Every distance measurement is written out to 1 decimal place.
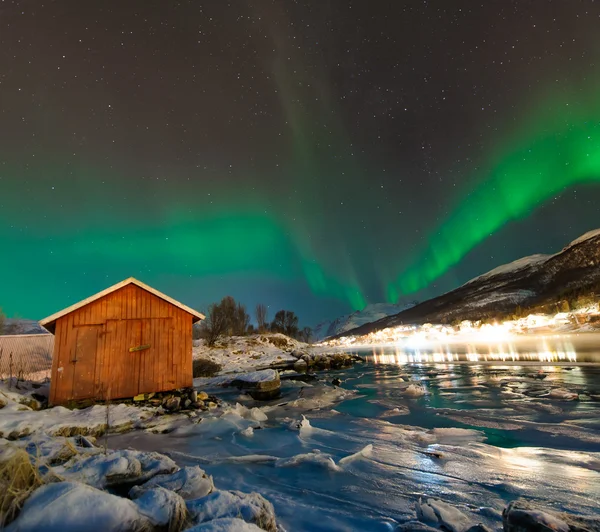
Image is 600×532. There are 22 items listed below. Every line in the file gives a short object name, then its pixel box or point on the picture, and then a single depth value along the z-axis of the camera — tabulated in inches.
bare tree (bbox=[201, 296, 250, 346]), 2045.3
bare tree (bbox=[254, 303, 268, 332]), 4084.2
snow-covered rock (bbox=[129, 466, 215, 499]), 144.7
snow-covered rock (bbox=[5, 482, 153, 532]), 95.2
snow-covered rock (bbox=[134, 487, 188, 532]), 109.5
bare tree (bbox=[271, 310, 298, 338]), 4490.7
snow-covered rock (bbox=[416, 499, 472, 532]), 140.7
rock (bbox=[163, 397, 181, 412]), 501.3
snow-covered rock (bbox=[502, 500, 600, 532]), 114.7
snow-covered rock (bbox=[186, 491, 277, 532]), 120.0
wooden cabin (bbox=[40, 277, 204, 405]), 503.2
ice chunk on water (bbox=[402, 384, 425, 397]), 589.4
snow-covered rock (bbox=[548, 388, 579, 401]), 440.8
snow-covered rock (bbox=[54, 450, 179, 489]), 147.8
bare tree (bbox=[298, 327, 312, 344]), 5647.1
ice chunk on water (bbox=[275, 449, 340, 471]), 236.1
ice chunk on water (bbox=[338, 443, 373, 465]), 242.8
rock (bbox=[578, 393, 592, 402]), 430.2
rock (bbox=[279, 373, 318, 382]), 965.6
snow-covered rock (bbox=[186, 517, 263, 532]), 95.0
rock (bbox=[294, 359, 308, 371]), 1287.5
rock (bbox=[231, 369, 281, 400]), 682.8
